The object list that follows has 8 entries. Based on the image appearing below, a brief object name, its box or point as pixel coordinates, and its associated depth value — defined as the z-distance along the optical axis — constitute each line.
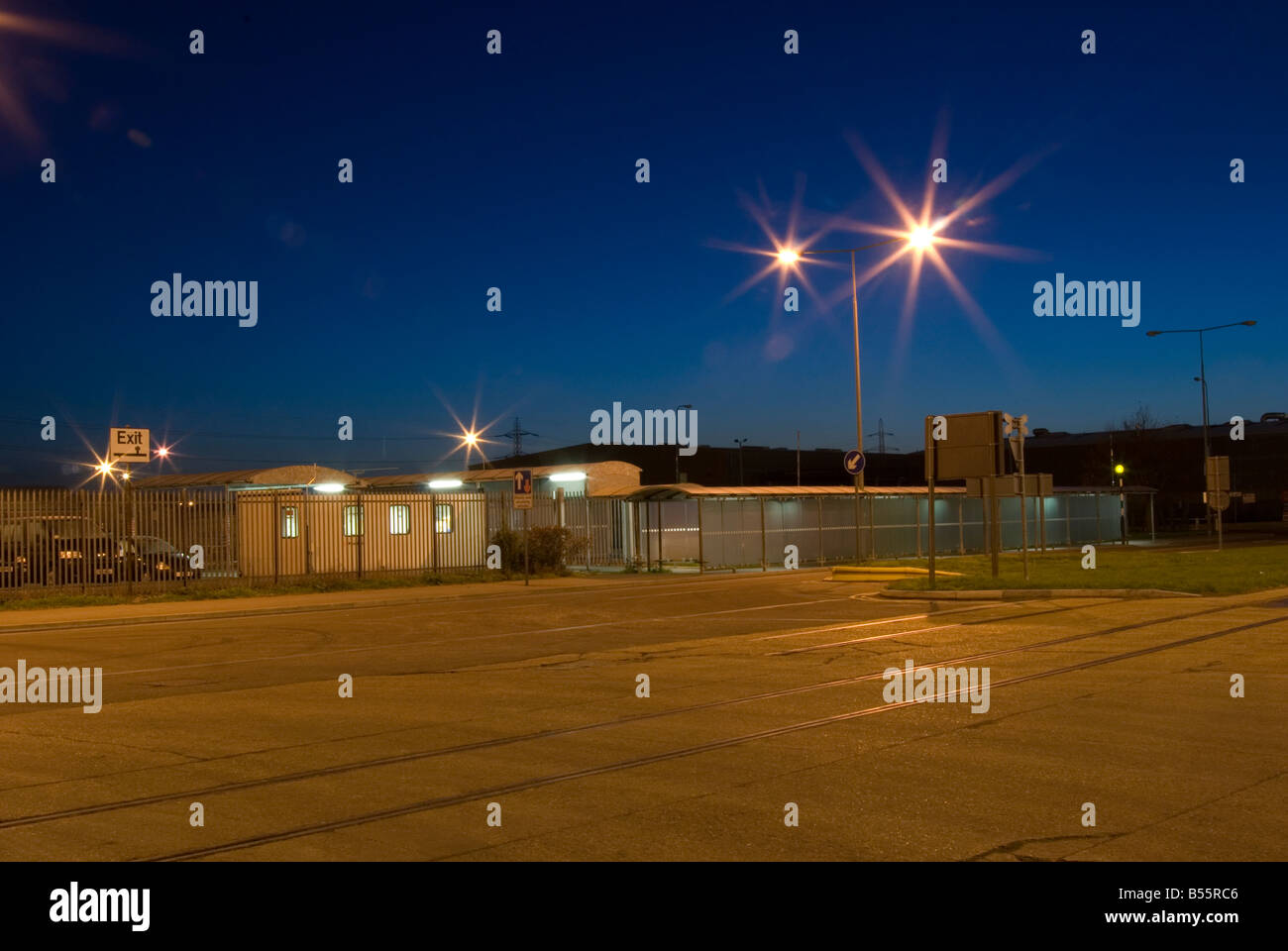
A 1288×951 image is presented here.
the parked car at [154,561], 27.56
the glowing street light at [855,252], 30.30
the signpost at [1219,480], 36.47
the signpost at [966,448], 25.06
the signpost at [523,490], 29.89
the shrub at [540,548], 35.22
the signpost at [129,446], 23.81
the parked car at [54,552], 25.52
